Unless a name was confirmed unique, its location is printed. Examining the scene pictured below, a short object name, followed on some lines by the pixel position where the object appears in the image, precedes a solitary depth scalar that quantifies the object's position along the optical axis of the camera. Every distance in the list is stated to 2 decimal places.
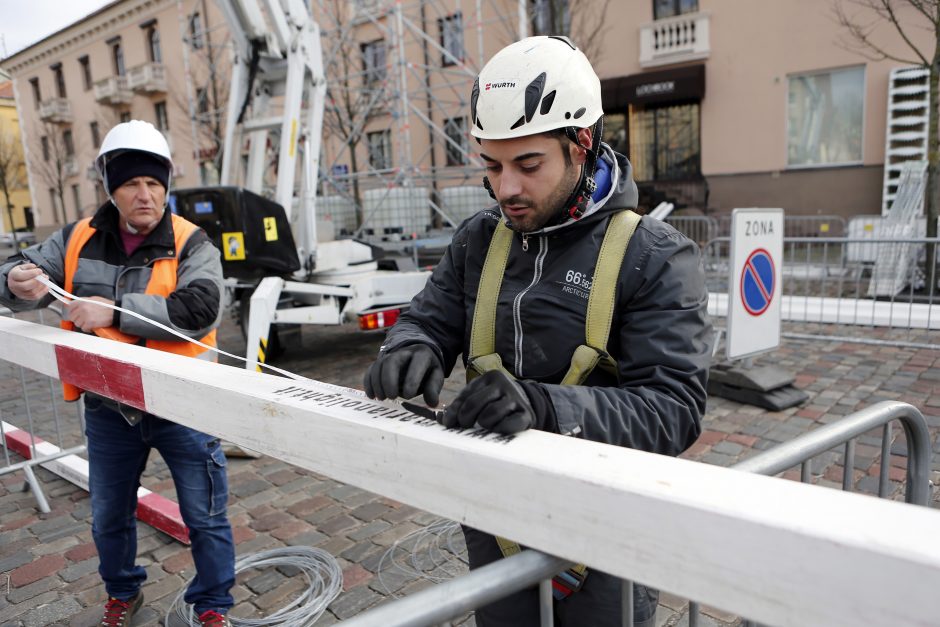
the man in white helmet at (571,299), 1.46
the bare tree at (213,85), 19.23
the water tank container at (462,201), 10.98
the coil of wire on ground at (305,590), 2.93
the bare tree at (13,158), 37.50
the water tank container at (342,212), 11.01
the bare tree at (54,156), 38.38
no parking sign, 5.34
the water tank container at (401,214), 10.47
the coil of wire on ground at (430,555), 3.30
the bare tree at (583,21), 16.16
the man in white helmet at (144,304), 2.67
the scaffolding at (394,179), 10.51
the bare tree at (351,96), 12.02
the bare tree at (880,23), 14.73
